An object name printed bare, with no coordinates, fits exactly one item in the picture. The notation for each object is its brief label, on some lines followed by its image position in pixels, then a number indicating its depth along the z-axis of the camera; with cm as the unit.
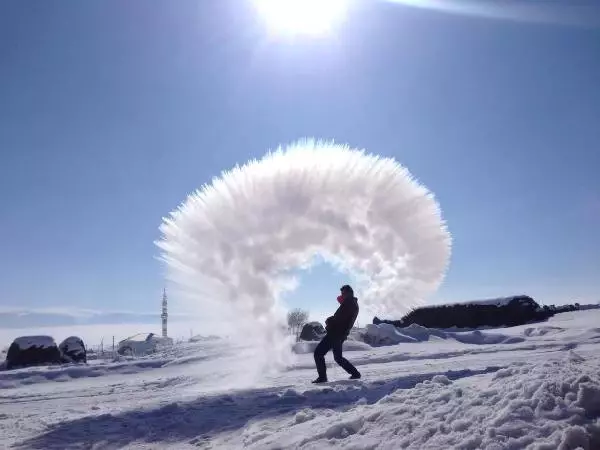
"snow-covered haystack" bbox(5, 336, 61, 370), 2322
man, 1039
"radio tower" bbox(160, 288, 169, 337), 9138
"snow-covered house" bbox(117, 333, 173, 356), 4997
